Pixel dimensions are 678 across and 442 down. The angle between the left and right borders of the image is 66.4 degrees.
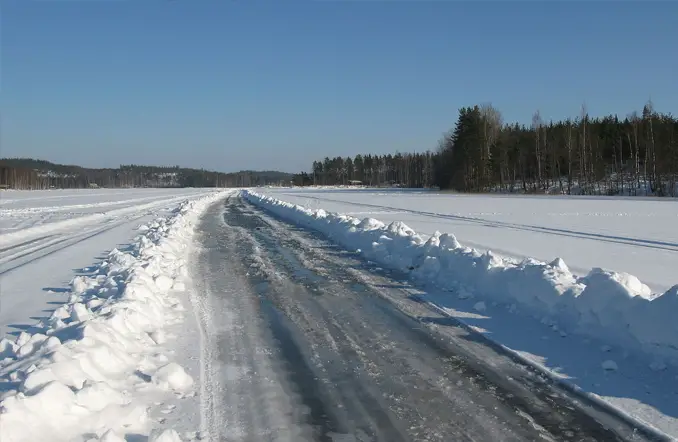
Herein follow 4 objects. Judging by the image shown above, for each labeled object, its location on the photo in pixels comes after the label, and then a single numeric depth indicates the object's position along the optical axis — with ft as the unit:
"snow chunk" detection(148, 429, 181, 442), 11.55
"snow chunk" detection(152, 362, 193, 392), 15.58
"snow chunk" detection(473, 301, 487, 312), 24.95
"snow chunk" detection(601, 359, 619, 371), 17.11
